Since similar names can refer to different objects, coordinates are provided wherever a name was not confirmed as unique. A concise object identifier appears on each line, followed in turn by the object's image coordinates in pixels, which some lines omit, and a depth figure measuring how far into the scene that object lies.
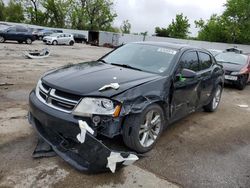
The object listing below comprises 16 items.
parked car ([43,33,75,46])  20.56
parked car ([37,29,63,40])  24.32
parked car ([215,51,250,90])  6.91
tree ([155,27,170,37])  40.71
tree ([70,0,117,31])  40.09
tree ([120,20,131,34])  58.66
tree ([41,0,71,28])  39.79
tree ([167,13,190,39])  37.62
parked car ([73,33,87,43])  28.45
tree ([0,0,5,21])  40.71
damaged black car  2.17
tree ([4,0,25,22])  41.36
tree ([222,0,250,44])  28.71
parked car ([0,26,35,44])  16.14
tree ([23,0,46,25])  41.03
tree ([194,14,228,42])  31.52
